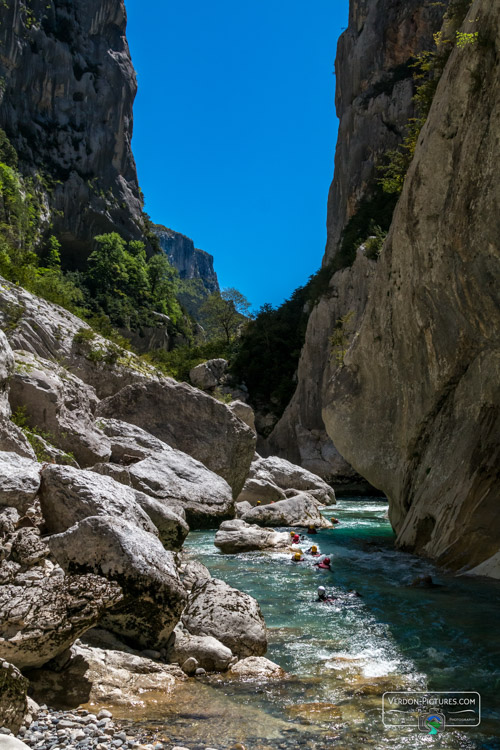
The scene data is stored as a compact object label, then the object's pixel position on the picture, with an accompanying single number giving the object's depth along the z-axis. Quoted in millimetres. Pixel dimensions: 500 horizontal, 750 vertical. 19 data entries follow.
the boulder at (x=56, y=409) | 12172
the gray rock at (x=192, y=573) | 8239
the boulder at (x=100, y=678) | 4844
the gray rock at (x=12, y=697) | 3965
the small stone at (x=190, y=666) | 5922
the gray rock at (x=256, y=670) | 5910
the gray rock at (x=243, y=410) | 31047
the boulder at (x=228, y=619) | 6594
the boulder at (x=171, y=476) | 13906
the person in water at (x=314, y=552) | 13536
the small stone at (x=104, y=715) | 4535
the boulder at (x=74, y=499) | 7016
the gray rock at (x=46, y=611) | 4637
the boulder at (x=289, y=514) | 18406
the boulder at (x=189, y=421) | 17797
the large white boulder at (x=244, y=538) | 13594
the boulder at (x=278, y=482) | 22516
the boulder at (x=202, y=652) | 6078
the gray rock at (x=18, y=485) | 6698
